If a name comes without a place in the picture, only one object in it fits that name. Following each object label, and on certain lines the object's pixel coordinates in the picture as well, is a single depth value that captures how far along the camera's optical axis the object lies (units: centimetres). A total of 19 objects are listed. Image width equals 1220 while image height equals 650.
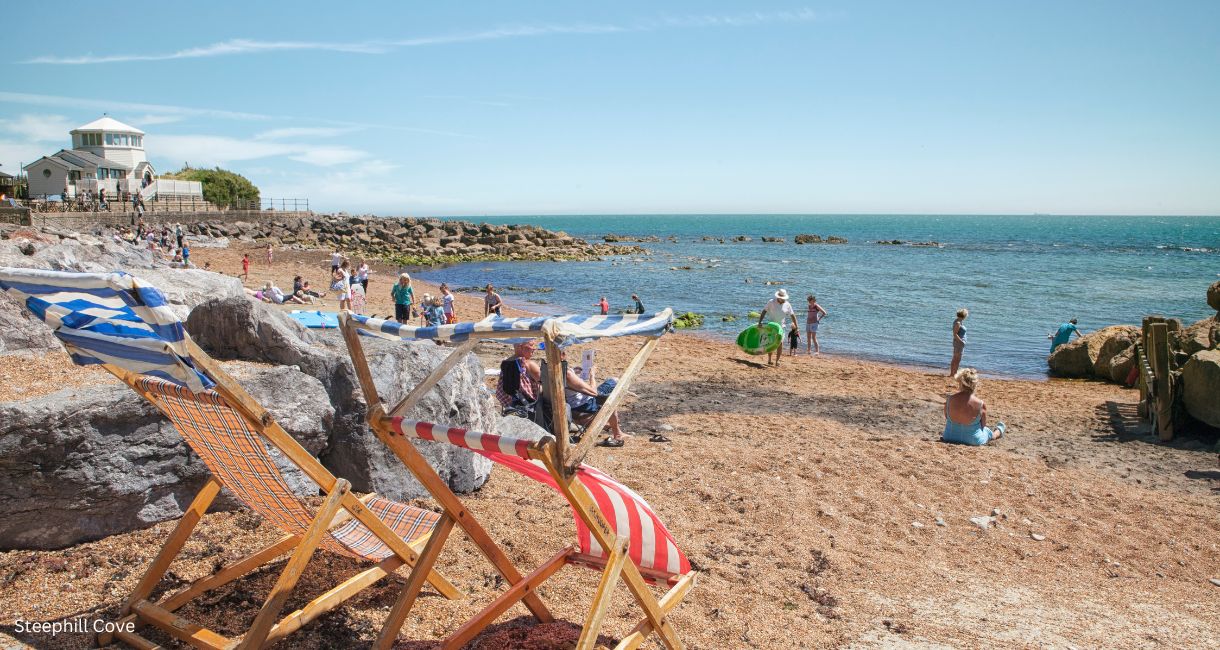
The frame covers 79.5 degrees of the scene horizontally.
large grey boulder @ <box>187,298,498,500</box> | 521
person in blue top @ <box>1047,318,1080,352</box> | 1714
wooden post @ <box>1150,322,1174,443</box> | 972
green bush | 6195
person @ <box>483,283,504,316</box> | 1611
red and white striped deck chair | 285
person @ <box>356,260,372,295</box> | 2136
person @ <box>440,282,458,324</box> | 1593
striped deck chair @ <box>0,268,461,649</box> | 291
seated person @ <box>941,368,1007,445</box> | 881
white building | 4803
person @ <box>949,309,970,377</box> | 1405
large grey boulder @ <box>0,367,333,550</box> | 403
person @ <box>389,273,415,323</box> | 1532
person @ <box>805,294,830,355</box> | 1694
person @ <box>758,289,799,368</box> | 1448
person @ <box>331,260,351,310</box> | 1811
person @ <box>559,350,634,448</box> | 729
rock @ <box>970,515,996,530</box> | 634
